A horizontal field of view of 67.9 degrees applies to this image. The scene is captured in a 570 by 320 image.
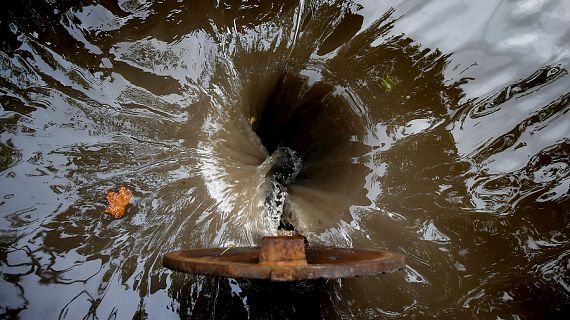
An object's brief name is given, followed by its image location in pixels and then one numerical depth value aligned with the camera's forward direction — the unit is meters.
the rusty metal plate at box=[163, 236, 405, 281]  1.78
